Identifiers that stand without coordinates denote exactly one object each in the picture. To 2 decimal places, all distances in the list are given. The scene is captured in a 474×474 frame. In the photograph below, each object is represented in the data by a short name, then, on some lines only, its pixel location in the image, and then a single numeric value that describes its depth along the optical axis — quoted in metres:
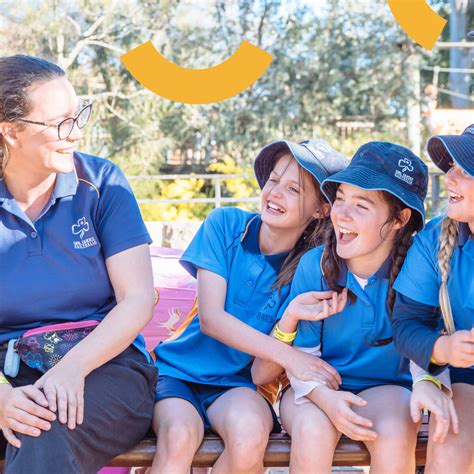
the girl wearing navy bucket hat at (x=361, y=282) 2.35
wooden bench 2.27
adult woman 2.17
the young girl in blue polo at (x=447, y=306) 2.12
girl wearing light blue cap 2.40
